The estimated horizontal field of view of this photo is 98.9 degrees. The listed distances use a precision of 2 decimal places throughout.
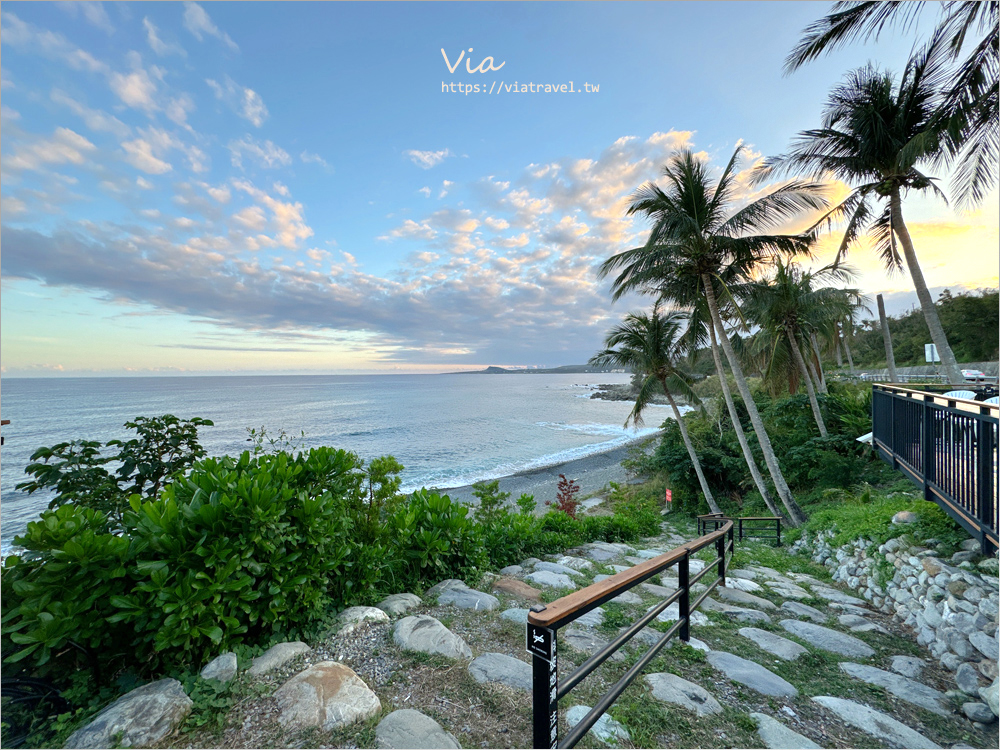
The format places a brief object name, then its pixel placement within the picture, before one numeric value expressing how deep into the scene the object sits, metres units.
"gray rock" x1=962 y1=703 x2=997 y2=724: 2.59
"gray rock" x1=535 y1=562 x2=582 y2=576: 4.67
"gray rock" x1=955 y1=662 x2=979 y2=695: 2.89
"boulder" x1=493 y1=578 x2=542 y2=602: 3.79
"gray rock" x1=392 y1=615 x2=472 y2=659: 2.67
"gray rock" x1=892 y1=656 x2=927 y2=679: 3.12
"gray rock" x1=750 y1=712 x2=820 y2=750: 2.15
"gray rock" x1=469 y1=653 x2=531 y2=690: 2.43
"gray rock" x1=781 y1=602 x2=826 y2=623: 4.14
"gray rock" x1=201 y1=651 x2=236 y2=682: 2.13
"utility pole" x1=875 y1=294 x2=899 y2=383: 15.34
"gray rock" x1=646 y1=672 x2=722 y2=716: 2.38
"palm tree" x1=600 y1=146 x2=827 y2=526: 9.79
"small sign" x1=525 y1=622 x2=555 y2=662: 1.56
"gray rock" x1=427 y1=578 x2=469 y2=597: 3.61
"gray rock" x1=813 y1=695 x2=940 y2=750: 2.30
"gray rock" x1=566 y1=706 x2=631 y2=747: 2.07
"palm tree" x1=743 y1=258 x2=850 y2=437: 13.82
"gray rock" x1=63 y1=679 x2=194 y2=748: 1.73
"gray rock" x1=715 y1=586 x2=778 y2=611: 4.28
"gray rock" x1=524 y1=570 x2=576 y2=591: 4.16
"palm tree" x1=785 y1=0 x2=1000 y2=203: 6.80
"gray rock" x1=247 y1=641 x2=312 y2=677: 2.27
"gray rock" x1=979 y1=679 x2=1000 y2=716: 2.61
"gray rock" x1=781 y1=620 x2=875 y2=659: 3.40
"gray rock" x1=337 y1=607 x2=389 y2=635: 2.78
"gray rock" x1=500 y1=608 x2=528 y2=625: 3.24
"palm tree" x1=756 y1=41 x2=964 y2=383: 8.19
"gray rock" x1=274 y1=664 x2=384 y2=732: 1.99
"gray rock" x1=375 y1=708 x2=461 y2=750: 1.89
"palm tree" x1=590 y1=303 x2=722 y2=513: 13.66
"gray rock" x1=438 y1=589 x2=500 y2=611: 3.43
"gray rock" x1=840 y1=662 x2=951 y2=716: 2.71
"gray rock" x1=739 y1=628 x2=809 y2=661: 3.23
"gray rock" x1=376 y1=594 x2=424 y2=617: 3.12
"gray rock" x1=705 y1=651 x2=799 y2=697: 2.67
